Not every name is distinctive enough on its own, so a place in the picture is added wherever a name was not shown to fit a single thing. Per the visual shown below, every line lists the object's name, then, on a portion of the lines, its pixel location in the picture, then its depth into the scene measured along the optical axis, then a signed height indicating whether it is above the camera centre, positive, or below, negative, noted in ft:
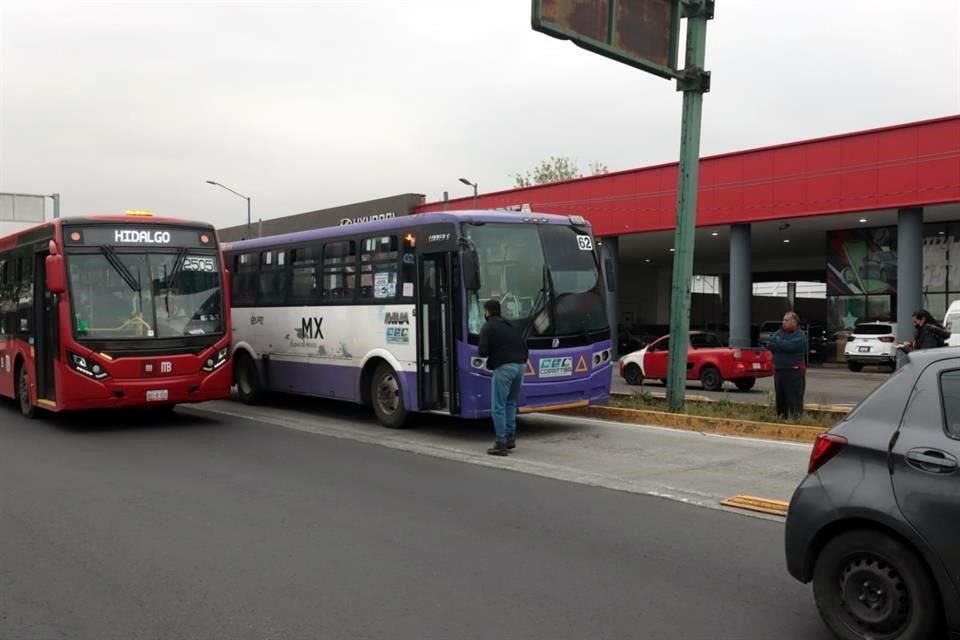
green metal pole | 43.55 +4.64
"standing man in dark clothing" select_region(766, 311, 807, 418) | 37.55 -3.28
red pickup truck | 69.21 -6.08
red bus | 38.96 -1.09
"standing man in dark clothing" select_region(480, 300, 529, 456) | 33.14 -2.74
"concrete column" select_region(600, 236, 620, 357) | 116.56 +5.55
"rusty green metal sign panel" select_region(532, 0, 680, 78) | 37.11 +12.10
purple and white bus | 37.17 -0.78
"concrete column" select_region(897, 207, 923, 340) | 88.22 +2.68
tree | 222.28 +31.14
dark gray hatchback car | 12.78 -3.47
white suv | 94.17 -6.02
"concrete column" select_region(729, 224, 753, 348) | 102.06 +0.80
